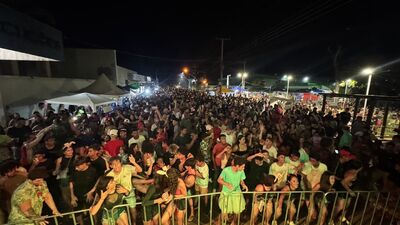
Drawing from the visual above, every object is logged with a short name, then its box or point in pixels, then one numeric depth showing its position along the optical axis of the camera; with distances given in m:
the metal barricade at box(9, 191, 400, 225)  4.52
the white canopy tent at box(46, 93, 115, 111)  10.65
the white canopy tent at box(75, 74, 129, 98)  12.67
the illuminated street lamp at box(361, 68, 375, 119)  13.92
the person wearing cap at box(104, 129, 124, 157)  6.18
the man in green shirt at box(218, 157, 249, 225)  4.73
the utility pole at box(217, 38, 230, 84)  27.26
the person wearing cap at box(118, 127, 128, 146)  6.88
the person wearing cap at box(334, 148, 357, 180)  5.24
